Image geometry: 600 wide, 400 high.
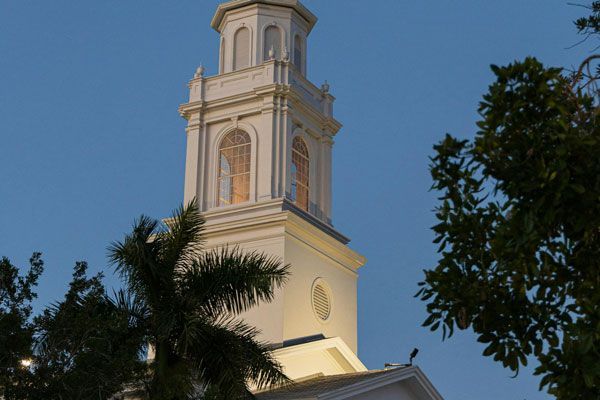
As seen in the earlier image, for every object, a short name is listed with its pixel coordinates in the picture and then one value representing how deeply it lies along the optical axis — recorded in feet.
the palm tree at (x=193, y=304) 71.61
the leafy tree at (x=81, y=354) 63.46
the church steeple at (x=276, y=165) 108.37
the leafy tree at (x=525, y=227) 31.60
